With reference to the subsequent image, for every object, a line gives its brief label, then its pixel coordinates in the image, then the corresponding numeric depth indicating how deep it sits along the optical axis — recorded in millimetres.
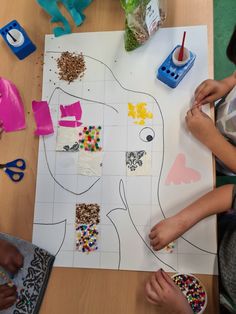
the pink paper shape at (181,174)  757
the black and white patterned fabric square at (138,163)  779
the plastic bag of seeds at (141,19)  725
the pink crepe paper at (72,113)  831
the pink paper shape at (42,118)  833
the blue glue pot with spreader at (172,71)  785
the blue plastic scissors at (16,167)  825
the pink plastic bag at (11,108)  850
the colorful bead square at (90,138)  810
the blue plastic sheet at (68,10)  860
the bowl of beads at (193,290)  695
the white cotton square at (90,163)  798
